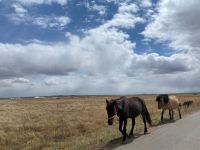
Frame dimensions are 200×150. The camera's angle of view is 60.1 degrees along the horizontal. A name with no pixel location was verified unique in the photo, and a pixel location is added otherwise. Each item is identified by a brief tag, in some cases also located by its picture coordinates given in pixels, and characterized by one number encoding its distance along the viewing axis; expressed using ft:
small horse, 63.88
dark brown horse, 21.69
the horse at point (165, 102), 37.81
